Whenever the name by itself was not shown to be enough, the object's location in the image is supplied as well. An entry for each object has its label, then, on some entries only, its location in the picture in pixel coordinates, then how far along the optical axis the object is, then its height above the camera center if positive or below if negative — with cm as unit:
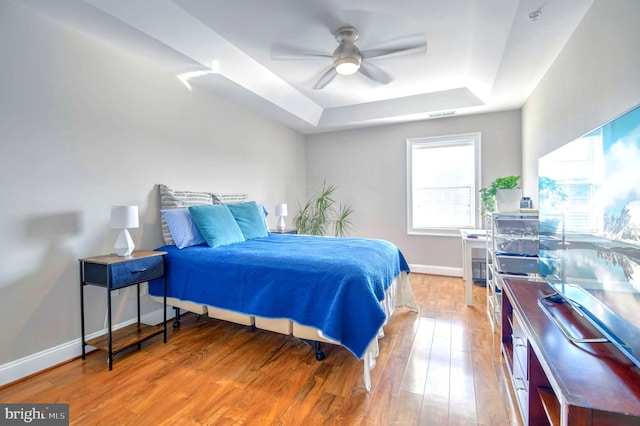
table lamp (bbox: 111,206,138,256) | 216 -7
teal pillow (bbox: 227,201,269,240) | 313 -7
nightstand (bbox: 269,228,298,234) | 396 -26
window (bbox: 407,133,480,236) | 425 +46
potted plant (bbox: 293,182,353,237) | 500 -6
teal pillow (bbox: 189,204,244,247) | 265 -11
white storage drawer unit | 242 -32
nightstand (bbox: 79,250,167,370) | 199 -47
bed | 178 -52
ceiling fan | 243 +141
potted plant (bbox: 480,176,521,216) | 264 +17
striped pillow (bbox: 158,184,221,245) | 272 +14
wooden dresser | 83 -55
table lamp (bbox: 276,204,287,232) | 412 +2
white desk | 307 -41
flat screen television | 98 -7
